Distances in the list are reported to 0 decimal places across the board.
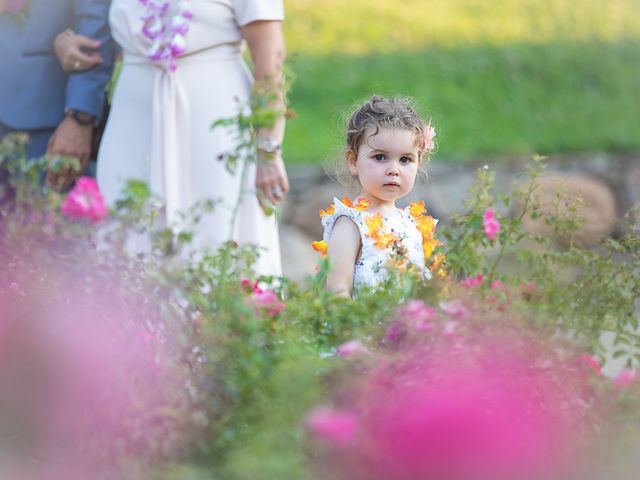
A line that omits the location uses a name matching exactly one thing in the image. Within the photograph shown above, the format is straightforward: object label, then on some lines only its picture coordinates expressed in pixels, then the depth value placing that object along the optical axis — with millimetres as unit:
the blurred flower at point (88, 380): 3787
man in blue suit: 7391
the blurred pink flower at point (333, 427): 3355
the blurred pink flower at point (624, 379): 4449
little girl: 5836
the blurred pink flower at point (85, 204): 4180
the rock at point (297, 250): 13219
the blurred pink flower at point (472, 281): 5314
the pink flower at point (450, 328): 4148
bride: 6937
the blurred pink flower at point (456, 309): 4340
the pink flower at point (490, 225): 5566
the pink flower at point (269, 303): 4500
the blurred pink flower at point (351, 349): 4070
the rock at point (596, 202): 13612
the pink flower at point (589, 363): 4531
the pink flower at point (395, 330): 4297
